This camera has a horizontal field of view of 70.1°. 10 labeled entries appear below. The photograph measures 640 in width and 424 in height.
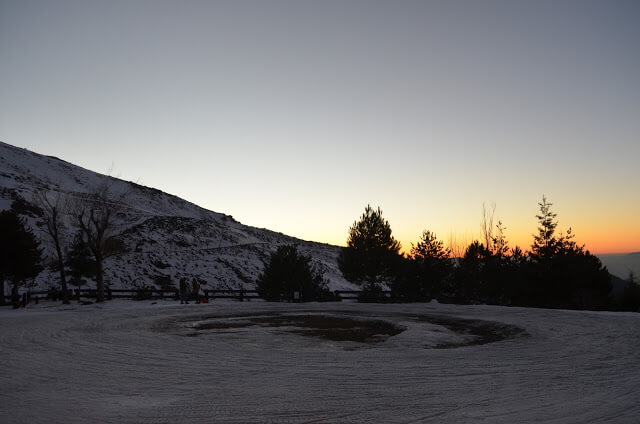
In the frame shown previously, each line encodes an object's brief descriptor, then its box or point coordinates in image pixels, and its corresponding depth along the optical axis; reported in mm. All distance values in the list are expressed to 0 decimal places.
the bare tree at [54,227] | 33625
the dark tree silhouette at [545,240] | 39875
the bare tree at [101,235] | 35250
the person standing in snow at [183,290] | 33156
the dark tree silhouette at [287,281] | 39062
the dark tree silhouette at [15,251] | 33188
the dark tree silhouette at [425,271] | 40719
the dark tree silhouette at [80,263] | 45812
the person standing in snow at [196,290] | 34906
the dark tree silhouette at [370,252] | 44594
